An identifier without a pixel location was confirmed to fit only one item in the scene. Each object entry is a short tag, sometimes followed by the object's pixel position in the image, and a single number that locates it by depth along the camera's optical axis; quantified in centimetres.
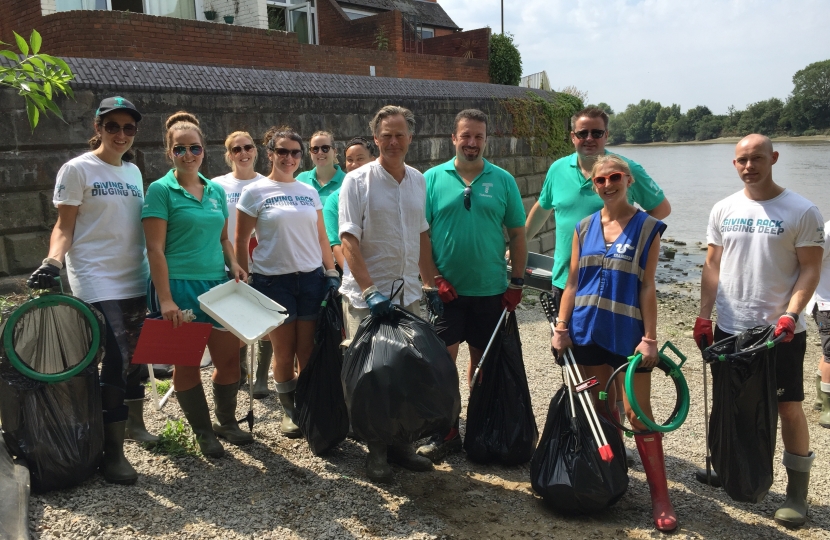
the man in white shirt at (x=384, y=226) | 347
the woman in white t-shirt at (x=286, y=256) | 396
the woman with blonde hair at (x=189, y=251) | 337
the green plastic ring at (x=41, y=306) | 299
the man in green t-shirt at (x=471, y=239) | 386
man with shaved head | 316
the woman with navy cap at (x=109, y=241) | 325
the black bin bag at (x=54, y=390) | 303
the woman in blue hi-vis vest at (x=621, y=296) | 314
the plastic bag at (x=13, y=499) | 265
